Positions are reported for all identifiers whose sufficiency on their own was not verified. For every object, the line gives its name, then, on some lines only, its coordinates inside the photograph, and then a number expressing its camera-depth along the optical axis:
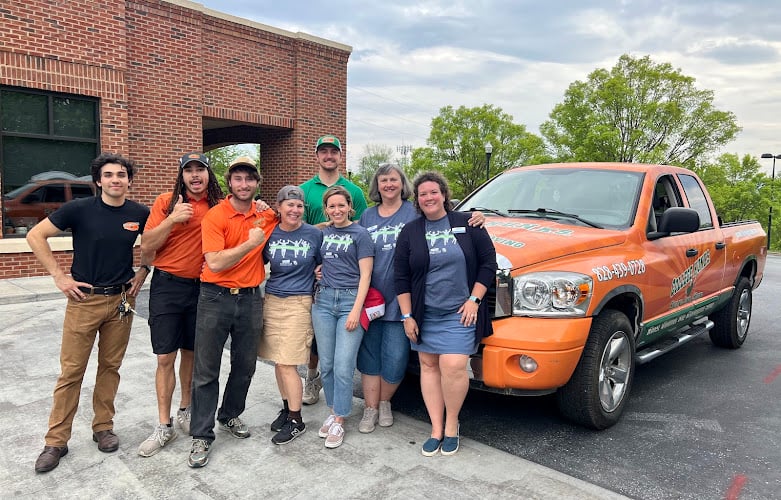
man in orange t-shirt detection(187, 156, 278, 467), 3.28
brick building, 9.55
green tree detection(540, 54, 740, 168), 29.06
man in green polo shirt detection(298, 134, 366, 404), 4.17
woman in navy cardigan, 3.35
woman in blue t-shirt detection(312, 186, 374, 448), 3.56
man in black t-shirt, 3.26
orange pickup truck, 3.40
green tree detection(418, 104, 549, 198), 39.44
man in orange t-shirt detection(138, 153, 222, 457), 3.47
